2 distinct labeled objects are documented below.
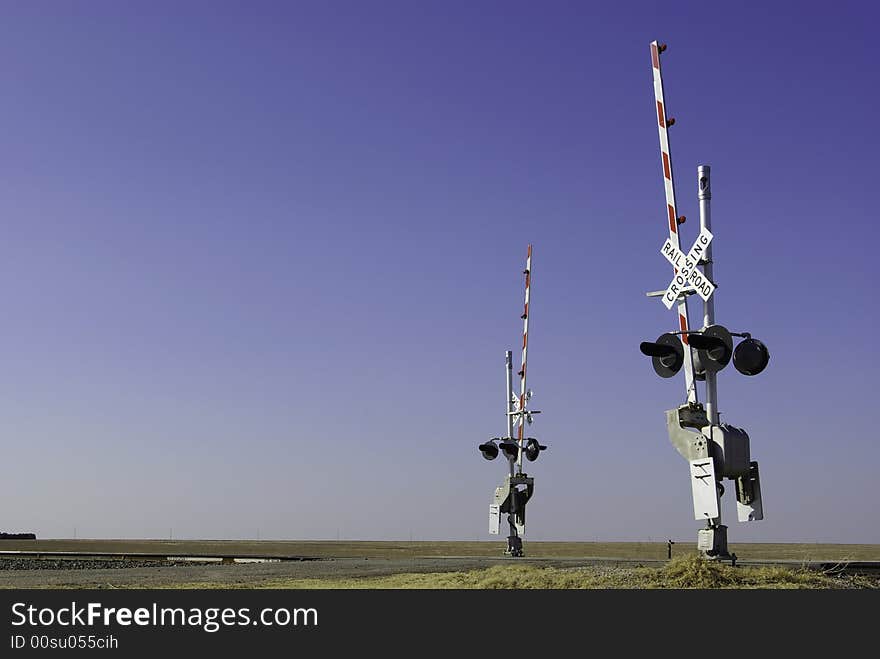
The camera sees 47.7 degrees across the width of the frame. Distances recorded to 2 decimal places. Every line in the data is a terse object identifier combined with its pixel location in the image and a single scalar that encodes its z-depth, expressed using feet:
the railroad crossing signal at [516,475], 110.22
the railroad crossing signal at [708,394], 61.98
